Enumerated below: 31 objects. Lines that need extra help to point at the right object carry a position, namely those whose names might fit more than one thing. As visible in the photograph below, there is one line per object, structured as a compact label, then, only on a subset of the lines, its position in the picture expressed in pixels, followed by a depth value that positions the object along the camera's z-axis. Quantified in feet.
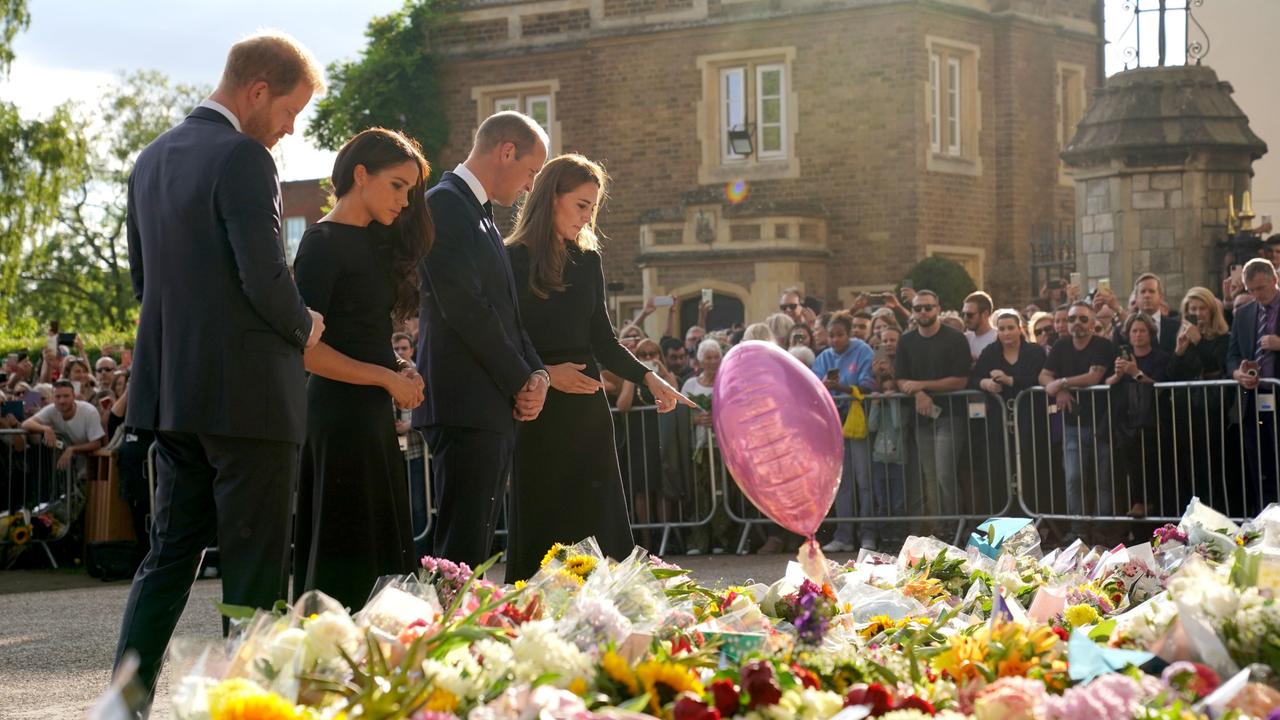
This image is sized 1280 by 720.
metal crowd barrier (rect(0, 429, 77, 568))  43.78
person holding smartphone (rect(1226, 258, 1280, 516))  34.40
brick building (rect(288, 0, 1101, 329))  96.43
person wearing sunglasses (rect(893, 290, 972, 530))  39.52
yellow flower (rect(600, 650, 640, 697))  9.65
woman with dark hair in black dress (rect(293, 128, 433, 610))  16.88
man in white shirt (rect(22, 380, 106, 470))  44.85
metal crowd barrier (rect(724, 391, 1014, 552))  38.96
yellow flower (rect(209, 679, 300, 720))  8.22
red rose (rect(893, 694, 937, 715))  9.57
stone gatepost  49.85
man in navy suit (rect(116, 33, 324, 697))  14.73
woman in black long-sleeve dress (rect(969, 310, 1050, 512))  38.75
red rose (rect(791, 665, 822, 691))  10.13
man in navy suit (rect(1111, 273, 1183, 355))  37.58
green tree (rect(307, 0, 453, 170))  109.40
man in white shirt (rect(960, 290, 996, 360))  42.16
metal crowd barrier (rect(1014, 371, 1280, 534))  34.73
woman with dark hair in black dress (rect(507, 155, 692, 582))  20.30
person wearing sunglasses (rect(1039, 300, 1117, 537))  37.01
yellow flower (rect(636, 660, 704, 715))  9.64
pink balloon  16.60
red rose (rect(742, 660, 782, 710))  9.34
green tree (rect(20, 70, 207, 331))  185.88
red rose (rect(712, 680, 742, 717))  9.26
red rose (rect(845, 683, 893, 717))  9.48
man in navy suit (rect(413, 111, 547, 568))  18.53
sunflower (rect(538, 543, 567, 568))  14.88
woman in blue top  40.29
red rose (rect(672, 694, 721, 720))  8.98
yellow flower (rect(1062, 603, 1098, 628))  14.11
